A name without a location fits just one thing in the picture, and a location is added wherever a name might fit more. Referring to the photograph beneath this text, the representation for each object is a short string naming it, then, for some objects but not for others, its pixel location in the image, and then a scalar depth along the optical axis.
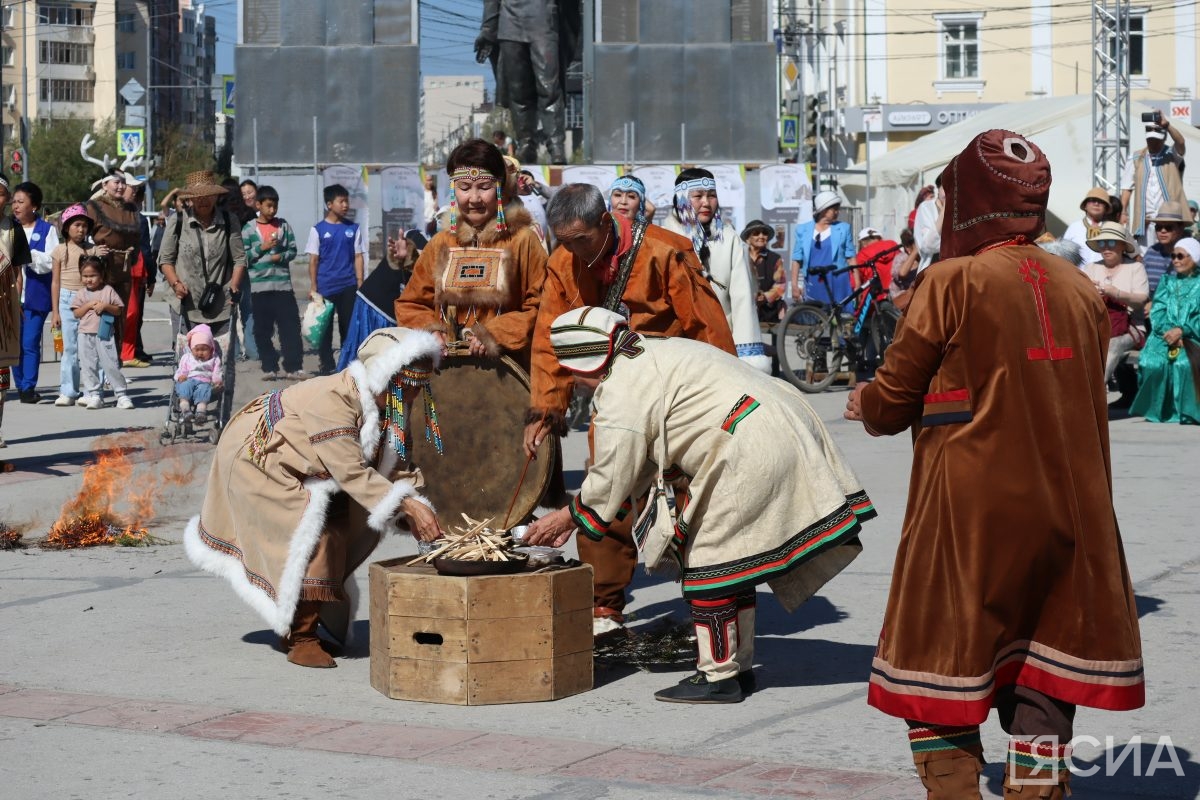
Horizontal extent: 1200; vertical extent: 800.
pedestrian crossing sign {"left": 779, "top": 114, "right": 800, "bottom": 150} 41.91
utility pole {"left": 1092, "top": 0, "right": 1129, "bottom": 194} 24.69
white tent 30.39
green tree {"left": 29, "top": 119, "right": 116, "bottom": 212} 84.31
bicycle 16.23
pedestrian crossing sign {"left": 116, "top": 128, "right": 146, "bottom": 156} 39.91
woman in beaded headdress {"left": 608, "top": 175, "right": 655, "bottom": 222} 9.95
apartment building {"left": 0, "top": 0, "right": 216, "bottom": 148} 118.91
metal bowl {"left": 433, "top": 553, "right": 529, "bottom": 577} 6.01
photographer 16.55
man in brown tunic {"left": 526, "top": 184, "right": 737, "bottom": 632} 6.82
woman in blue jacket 18.28
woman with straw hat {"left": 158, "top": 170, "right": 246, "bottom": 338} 13.57
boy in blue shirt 16.52
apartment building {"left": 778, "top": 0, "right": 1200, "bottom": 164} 58.00
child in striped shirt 16.36
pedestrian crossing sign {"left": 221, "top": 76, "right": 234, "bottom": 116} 74.25
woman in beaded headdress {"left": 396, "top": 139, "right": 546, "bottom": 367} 7.90
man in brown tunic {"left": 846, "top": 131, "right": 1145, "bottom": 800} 4.17
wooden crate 5.95
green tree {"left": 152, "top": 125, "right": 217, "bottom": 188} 84.25
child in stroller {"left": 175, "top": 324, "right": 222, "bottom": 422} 13.31
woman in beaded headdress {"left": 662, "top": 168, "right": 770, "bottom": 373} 8.48
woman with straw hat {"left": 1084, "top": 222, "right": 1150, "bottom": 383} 14.30
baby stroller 13.36
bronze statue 26.06
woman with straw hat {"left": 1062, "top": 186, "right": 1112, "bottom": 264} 15.66
